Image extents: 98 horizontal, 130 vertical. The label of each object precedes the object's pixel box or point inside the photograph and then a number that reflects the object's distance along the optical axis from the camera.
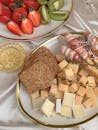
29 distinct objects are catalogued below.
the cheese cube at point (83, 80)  0.85
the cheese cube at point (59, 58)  0.91
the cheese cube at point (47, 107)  0.82
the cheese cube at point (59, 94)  0.85
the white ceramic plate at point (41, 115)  0.81
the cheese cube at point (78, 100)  0.83
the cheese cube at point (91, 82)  0.85
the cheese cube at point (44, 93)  0.85
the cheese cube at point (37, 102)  0.85
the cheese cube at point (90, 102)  0.83
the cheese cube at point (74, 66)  0.87
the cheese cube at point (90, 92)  0.83
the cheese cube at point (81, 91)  0.84
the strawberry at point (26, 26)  1.01
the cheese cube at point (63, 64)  0.88
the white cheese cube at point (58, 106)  0.82
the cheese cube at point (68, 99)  0.82
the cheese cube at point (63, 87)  0.84
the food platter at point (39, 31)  1.01
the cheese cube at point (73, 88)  0.84
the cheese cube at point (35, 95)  0.86
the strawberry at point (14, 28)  1.02
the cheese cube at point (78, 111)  0.82
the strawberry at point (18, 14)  1.03
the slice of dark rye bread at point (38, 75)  0.86
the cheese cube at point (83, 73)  0.87
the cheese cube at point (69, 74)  0.86
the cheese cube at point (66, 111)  0.82
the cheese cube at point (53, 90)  0.85
